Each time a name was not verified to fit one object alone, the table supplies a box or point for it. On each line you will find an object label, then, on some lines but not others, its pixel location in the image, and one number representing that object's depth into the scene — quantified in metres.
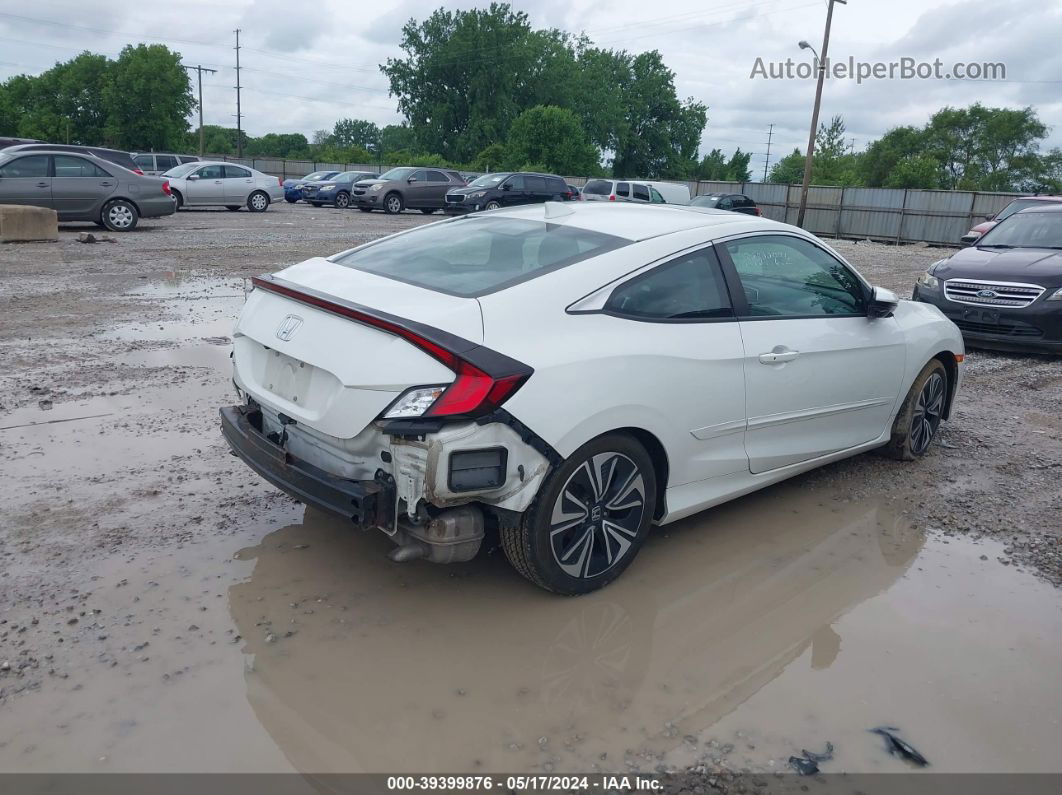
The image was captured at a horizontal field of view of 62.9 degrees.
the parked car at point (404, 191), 29.72
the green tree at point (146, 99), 63.19
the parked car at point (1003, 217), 11.58
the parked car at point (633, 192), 27.85
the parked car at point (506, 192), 26.95
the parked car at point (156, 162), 30.73
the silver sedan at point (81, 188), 16.05
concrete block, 14.42
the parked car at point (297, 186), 34.50
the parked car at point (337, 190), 32.34
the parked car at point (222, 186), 25.30
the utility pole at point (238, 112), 71.58
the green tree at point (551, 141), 56.06
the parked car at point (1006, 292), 8.66
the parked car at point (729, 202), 26.90
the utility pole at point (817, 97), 33.19
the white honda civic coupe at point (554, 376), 3.19
